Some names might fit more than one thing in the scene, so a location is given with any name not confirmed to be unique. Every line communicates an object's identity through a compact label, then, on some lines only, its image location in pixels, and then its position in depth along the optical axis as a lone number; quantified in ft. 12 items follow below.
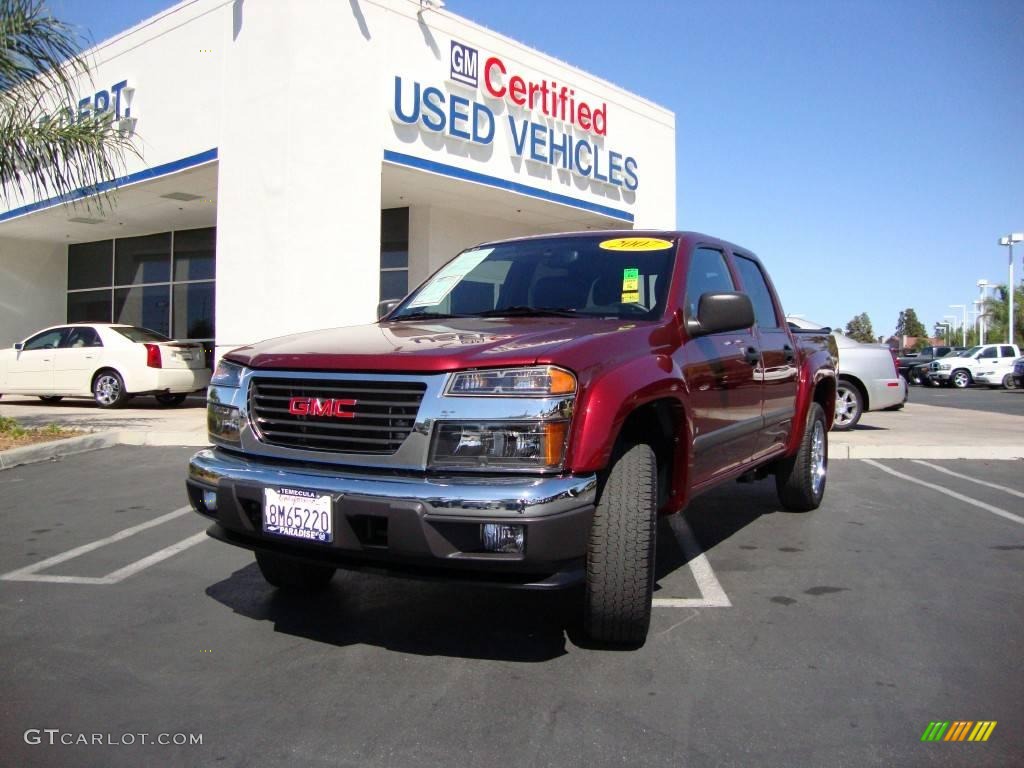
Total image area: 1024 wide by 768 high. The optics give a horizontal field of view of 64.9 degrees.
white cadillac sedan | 43.37
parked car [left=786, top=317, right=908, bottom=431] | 35.78
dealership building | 38.99
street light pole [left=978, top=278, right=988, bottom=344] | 226.79
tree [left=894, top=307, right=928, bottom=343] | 408.67
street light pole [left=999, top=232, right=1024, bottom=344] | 136.15
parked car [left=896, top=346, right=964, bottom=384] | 110.93
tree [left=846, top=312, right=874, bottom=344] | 390.42
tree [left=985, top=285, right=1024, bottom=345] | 201.16
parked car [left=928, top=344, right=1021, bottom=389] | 102.83
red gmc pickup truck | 9.20
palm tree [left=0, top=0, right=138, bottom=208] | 30.42
